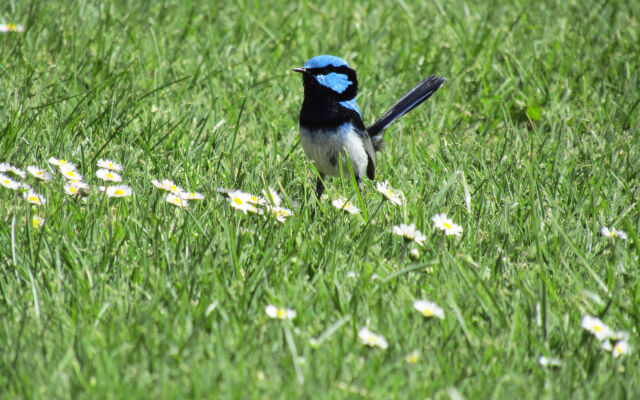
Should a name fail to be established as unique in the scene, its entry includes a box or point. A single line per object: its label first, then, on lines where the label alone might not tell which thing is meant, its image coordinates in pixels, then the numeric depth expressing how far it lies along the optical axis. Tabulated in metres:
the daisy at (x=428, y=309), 4.55
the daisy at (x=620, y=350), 4.40
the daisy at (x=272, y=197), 6.17
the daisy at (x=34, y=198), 5.55
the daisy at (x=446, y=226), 5.74
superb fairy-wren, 7.13
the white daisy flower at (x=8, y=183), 5.62
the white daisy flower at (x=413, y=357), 4.14
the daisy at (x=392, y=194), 6.04
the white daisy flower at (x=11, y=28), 9.27
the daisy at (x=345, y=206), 6.10
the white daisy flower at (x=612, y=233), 5.83
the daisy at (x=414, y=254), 5.41
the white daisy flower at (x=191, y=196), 5.89
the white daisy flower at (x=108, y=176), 6.21
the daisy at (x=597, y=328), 4.47
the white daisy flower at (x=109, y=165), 6.39
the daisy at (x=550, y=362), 4.34
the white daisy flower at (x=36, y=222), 5.36
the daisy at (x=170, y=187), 5.79
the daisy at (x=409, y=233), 5.50
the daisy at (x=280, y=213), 5.83
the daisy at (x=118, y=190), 5.92
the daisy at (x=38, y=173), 5.91
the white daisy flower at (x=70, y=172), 6.09
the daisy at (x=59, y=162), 6.20
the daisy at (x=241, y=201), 5.76
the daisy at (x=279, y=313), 4.46
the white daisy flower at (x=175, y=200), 5.73
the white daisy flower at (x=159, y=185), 5.76
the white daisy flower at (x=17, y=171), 5.86
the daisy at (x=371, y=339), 4.29
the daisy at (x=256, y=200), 6.01
